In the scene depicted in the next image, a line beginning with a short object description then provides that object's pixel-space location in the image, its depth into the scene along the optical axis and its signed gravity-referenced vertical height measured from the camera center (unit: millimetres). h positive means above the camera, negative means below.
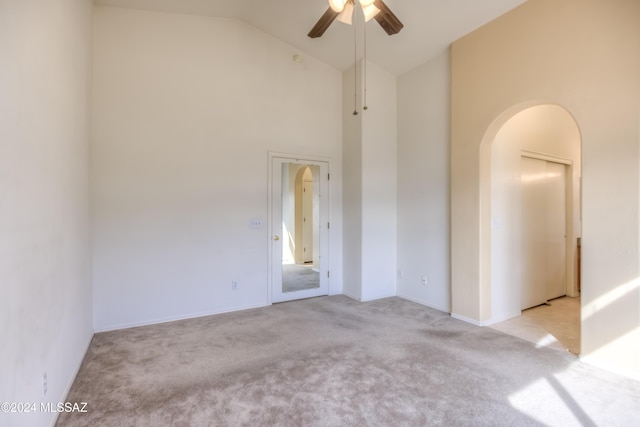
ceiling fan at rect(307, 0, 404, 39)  2352 +1558
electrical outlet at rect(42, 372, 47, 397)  1815 -999
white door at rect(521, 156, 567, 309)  4203 -267
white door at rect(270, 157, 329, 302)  4473 -325
